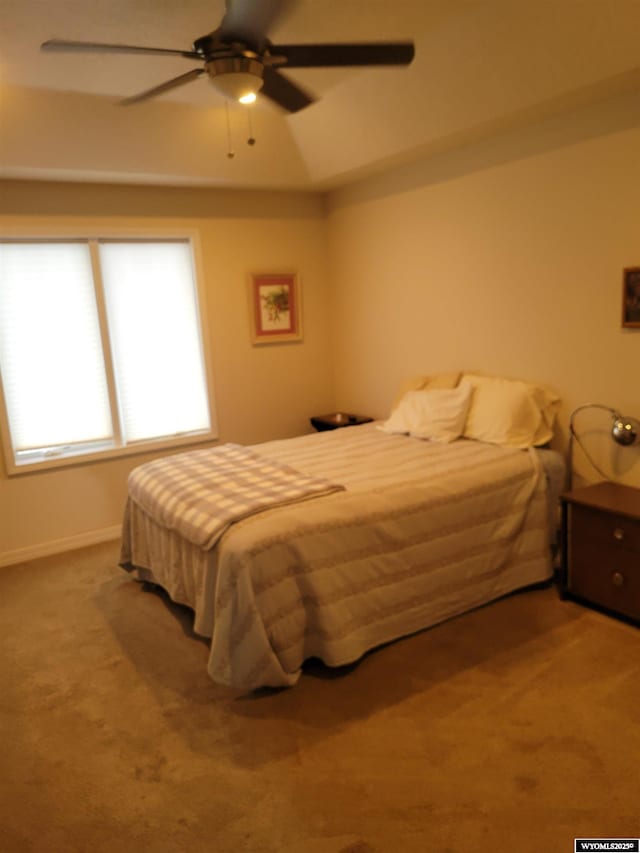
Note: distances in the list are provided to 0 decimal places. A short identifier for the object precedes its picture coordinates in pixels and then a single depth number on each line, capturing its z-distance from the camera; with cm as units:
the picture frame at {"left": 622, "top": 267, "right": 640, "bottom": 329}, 297
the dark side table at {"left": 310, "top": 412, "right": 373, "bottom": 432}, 477
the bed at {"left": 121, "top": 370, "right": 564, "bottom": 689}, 239
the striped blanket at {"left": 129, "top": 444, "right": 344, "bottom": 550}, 259
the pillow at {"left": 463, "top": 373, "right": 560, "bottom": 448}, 333
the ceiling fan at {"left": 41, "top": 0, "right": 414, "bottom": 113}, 202
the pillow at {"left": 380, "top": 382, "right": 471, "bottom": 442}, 358
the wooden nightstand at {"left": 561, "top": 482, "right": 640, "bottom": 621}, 273
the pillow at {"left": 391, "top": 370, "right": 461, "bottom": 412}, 392
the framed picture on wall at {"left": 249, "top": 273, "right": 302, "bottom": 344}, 471
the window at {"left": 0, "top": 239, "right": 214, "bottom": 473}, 393
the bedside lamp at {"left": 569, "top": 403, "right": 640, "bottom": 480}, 294
